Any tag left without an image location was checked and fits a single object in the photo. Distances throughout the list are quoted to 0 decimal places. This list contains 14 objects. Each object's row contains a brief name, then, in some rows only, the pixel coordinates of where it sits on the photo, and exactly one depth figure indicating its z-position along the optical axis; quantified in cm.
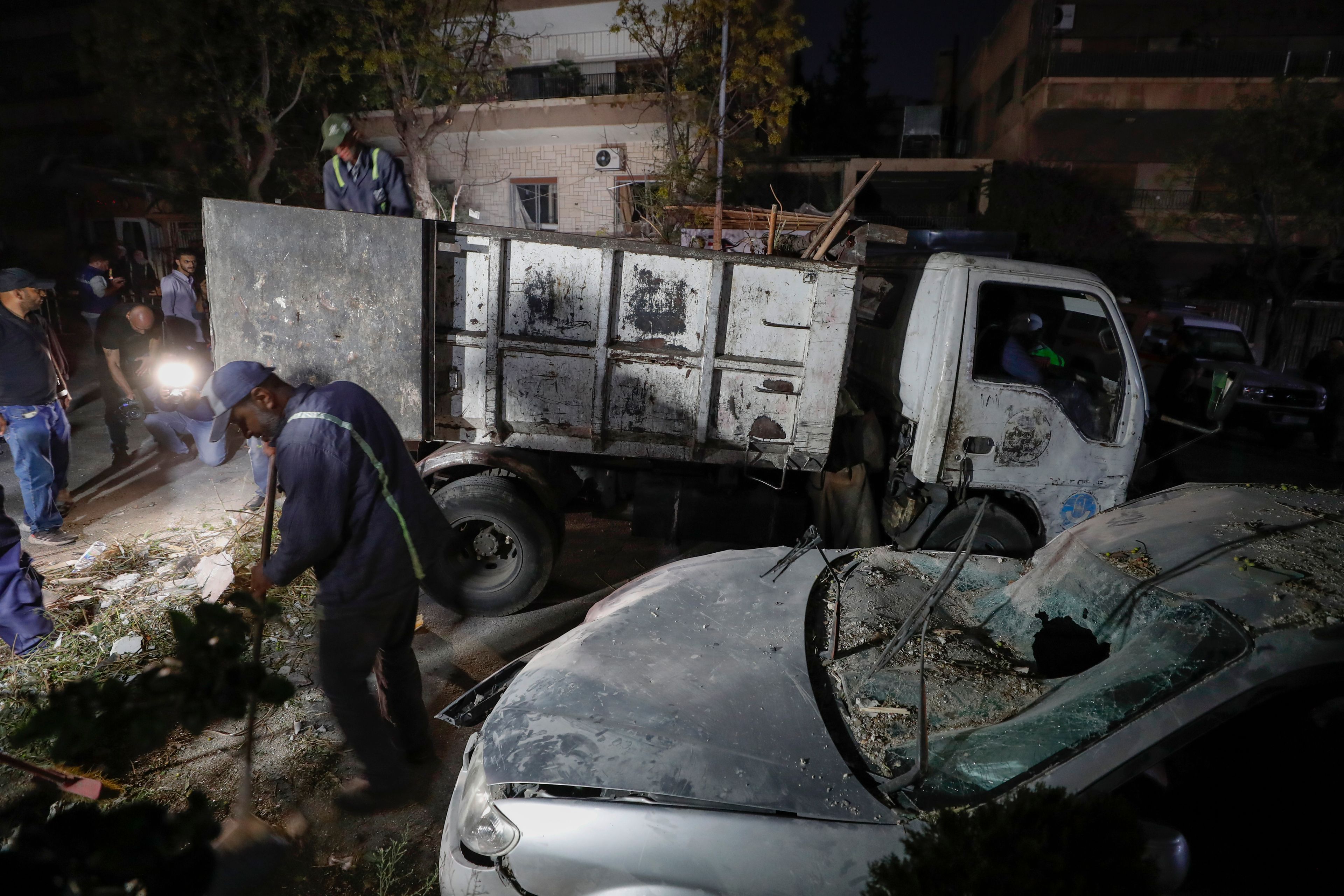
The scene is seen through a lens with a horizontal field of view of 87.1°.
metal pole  1077
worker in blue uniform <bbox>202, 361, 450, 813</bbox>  254
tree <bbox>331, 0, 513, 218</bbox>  1177
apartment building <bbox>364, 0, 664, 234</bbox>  1616
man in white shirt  654
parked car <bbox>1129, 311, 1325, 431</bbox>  952
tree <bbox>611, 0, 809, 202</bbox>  1149
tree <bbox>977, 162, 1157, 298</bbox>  1662
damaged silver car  175
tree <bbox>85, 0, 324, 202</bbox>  1241
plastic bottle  449
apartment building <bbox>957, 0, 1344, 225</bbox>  1781
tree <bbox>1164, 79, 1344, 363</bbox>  1300
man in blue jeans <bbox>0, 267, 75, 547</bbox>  464
